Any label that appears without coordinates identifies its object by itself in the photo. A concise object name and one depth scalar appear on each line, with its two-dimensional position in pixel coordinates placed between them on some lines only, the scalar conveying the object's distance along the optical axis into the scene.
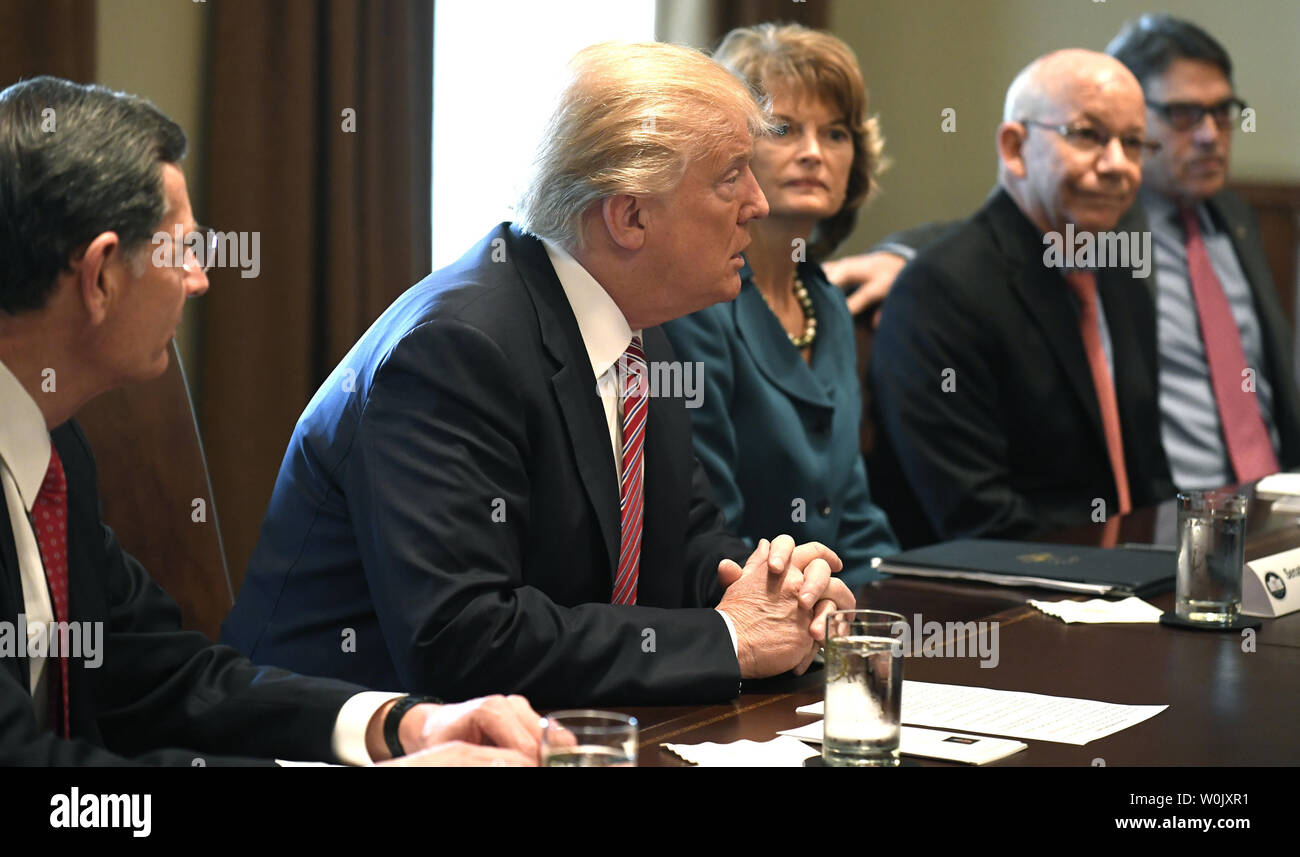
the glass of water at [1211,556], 1.98
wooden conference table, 1.45
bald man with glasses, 3.32
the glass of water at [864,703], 1.36
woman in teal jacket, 2.86
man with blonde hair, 1.69
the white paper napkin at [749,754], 1.38
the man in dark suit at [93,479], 1.46
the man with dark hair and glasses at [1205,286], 4.22
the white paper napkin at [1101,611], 2.06
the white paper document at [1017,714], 1.50
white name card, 2.09
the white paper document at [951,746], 1.39
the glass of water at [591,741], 1.23
